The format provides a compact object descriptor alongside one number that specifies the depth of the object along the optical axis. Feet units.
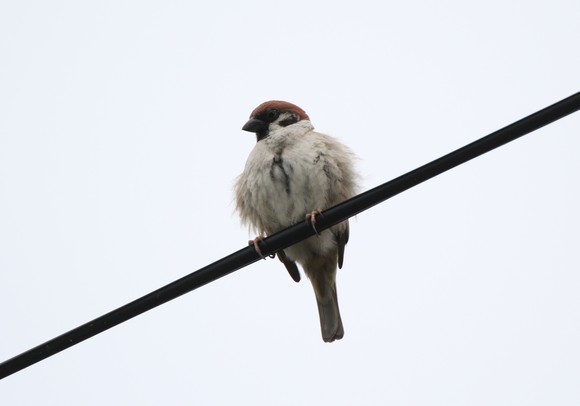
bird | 28.84
